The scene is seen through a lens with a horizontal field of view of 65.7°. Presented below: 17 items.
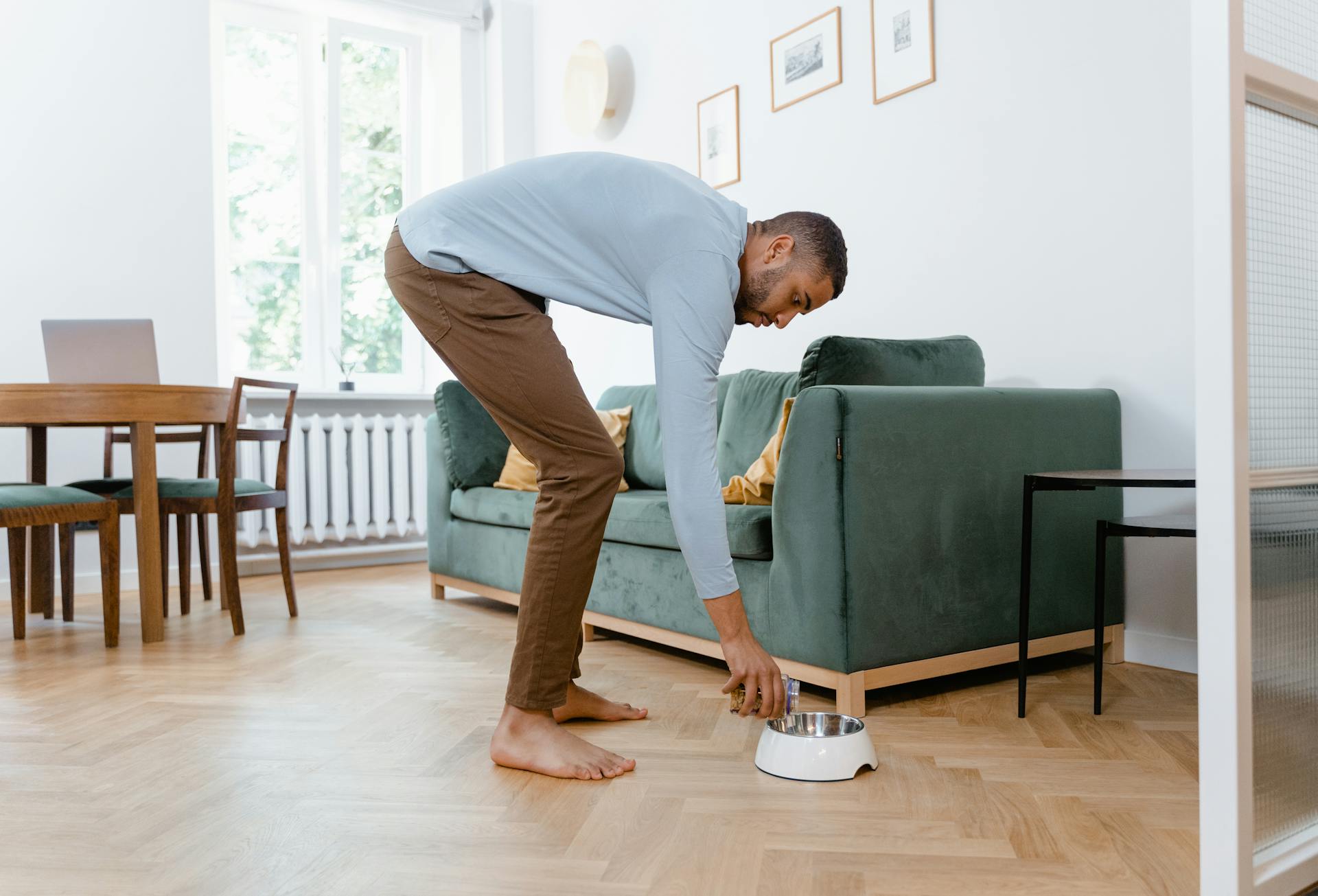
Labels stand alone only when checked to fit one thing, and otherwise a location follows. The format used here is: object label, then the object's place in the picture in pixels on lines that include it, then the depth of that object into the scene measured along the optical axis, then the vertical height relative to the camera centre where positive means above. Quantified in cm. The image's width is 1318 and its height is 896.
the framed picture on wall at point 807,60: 325 +123
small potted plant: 471 +34
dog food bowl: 163 -52
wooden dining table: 282 +8
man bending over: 154 +23
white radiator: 440 -17
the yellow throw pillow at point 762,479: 233 -11
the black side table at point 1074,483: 181 -10
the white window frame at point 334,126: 465 +154
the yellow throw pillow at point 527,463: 334 -9
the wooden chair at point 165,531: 330 -30
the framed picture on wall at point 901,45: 295 +114
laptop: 316 +29
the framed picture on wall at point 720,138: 374 +111
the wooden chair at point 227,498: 311 -18
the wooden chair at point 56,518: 272 -20
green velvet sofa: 201 -22
